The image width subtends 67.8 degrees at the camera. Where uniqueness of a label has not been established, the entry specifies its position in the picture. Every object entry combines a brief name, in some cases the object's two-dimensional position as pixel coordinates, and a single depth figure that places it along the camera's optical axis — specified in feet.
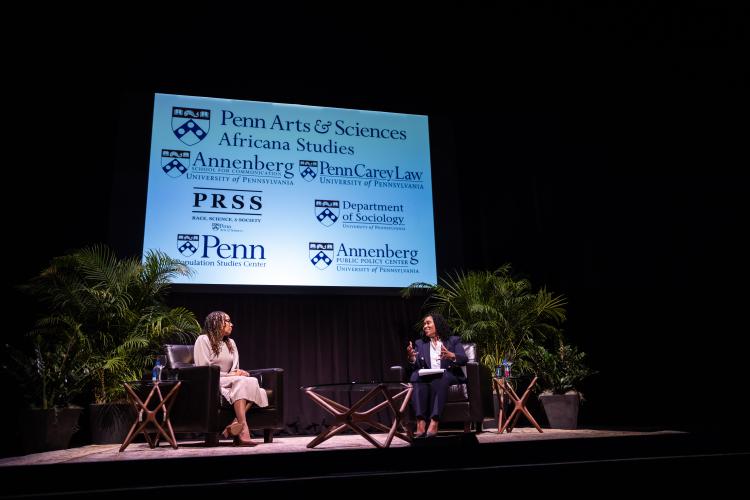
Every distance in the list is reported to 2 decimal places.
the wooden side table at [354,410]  11.27
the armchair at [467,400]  14.75
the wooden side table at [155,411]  12.74
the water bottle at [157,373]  13.29
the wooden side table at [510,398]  15.67
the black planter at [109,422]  15.03
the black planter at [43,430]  13.26
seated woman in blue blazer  14.42
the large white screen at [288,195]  17.88
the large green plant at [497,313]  17.72
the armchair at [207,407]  12.59
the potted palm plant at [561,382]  16.57
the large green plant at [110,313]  15.28
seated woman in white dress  13.20
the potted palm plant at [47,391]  13.34
